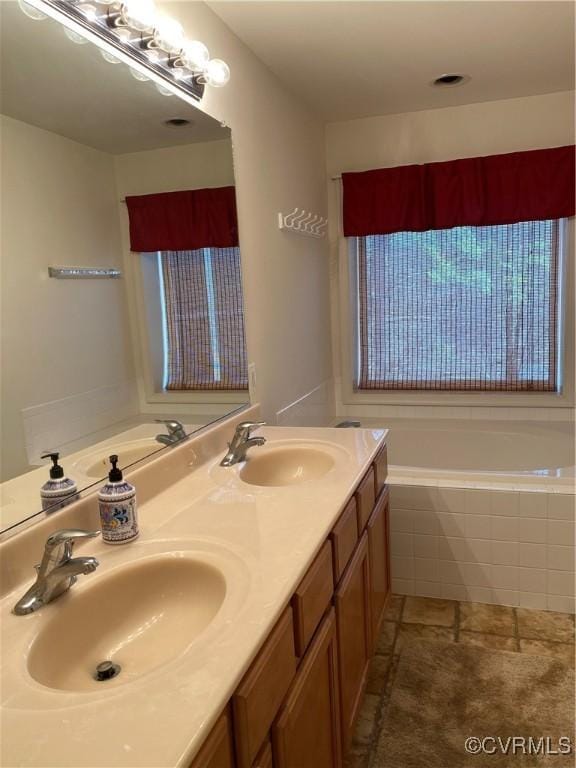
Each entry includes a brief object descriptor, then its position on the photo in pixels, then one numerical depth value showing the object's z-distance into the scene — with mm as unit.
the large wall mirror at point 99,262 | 1204
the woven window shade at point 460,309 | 3316
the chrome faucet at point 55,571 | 1019
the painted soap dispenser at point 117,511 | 1230
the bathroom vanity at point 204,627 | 741
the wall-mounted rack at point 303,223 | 2717
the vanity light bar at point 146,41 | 1385
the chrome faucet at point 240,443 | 1867
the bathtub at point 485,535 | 2316
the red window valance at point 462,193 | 3076
